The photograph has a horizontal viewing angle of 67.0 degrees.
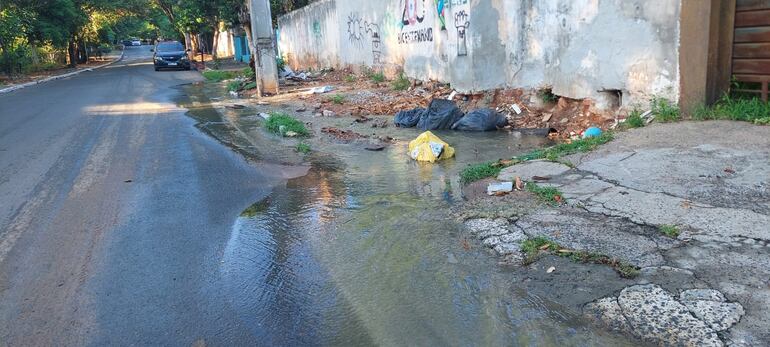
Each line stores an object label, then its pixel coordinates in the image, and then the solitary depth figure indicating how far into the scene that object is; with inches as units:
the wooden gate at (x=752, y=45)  259.0
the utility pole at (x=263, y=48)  655.1
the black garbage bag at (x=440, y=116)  396.8
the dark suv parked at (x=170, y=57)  1247.5
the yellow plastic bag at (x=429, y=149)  299.9
